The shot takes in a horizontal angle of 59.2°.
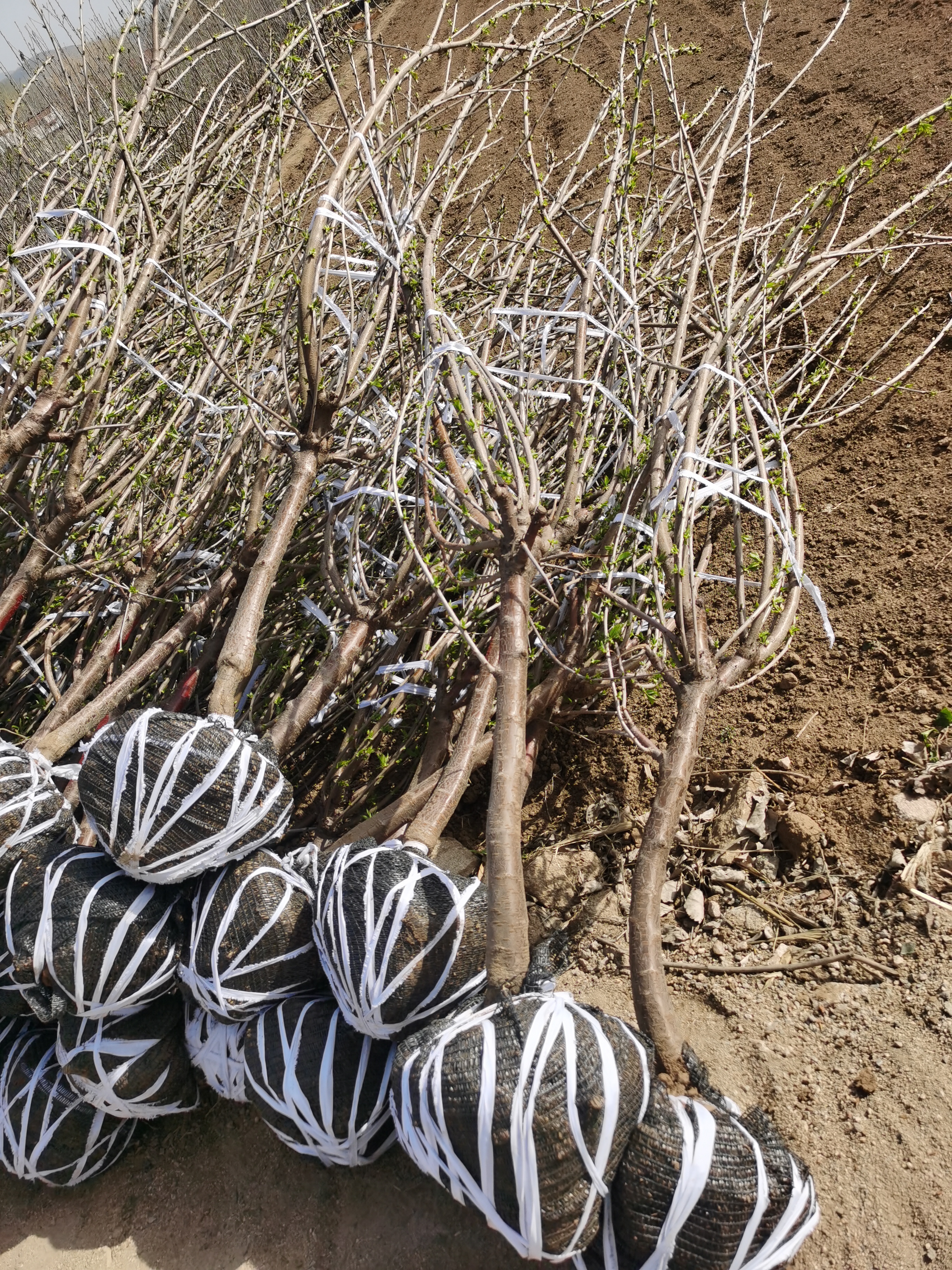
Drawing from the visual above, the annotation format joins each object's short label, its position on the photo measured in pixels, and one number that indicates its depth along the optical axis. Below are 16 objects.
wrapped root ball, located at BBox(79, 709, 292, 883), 1.57
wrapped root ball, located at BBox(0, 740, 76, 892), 1.78
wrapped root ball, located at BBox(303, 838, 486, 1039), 1.43
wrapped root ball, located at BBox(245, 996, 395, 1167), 1.52
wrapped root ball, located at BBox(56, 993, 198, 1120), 1.68
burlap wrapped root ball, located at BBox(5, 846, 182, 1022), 1.60
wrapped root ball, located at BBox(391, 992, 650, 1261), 1.16
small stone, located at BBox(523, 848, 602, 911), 1.96
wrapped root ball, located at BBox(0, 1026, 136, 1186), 1.77
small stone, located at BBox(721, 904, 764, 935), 1.79
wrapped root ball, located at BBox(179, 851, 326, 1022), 1.58
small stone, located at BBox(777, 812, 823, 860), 1.83
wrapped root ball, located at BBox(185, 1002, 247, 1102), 1.69
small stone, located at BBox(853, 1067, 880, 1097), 1.47
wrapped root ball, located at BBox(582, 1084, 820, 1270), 1.16
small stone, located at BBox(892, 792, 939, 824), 1.78
